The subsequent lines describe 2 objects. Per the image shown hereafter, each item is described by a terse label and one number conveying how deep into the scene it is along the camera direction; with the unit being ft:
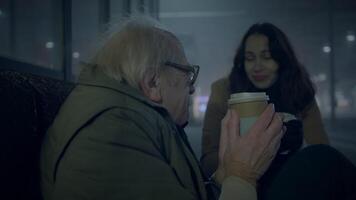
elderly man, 3.43
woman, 8.21
